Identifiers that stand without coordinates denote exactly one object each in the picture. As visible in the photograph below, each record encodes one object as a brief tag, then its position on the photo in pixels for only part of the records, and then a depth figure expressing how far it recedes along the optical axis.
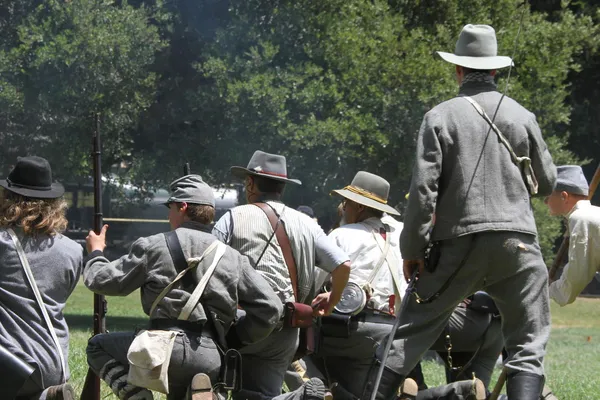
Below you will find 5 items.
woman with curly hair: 10.57
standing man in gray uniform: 10.72
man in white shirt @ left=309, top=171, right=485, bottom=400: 13.67
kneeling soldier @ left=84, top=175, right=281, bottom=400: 10.98
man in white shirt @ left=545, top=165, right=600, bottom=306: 13.34
